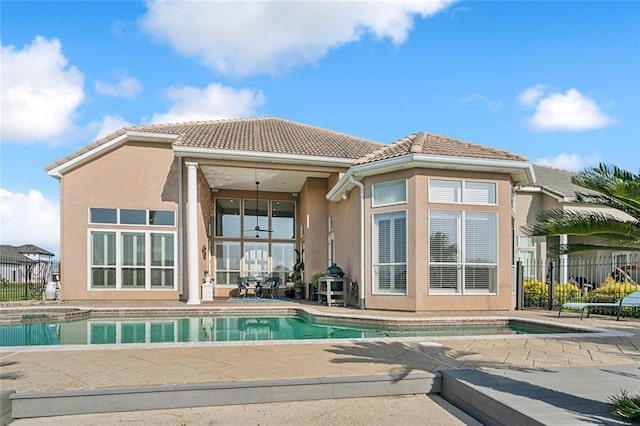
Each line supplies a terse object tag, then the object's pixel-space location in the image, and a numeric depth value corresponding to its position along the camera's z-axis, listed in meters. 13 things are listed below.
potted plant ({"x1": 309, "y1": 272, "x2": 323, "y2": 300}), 15.59
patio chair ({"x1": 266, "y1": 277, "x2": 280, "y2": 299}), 18.00
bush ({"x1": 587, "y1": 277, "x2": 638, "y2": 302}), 12.12
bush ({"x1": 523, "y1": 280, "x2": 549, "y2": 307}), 13.41
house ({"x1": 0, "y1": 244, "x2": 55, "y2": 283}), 19.25
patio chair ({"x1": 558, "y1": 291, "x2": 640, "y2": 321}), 10.20
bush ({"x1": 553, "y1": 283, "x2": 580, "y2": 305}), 13.07
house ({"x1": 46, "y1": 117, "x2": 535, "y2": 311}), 11.63
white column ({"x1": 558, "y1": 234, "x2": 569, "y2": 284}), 16.85
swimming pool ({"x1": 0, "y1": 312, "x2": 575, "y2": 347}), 8.78
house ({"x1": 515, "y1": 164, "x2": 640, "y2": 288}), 17.27
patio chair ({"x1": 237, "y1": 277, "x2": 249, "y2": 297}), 17.98
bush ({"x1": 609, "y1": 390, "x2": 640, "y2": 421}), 3.45
